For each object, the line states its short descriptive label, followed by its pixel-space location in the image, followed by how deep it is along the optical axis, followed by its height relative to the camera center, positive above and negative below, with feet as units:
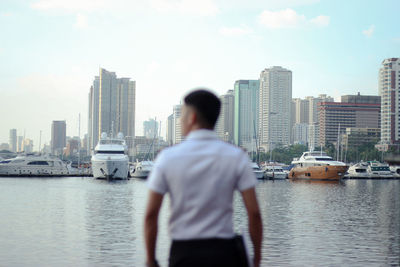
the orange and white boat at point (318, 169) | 326.85 -11.82
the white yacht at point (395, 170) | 424.95 -16.21
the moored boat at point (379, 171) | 404.57 -15.74
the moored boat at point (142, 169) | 336.70 -13.64
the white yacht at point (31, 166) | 346.74 -13.53
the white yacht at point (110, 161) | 296.30 -8.28
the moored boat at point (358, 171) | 406.00 -15.93
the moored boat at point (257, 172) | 331.73 -14.22
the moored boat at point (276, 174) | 352.81 -16.11
